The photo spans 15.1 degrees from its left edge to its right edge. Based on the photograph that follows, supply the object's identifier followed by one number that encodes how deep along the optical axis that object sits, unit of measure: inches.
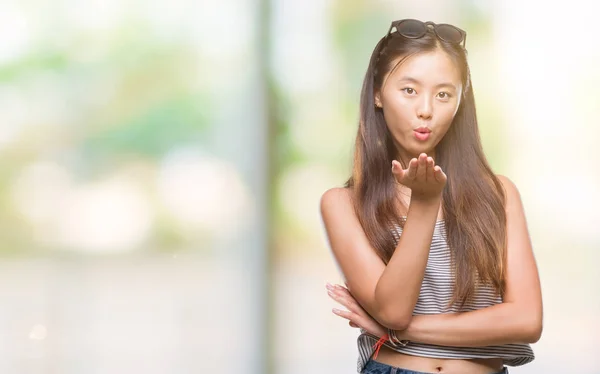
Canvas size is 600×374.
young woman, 153.8
